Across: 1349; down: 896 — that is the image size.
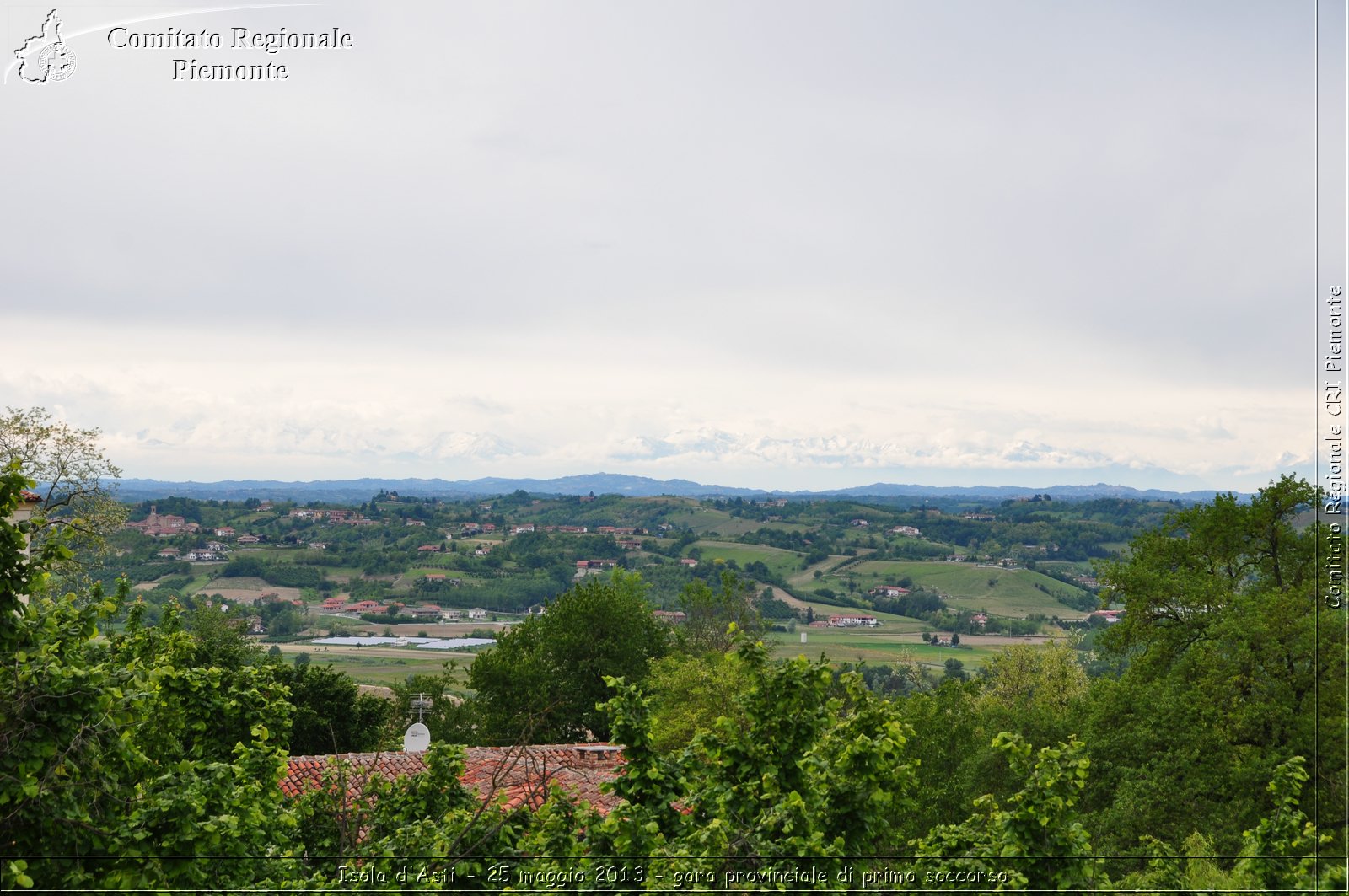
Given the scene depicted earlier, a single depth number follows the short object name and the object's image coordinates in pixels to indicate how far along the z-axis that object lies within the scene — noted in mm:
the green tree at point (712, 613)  48406
